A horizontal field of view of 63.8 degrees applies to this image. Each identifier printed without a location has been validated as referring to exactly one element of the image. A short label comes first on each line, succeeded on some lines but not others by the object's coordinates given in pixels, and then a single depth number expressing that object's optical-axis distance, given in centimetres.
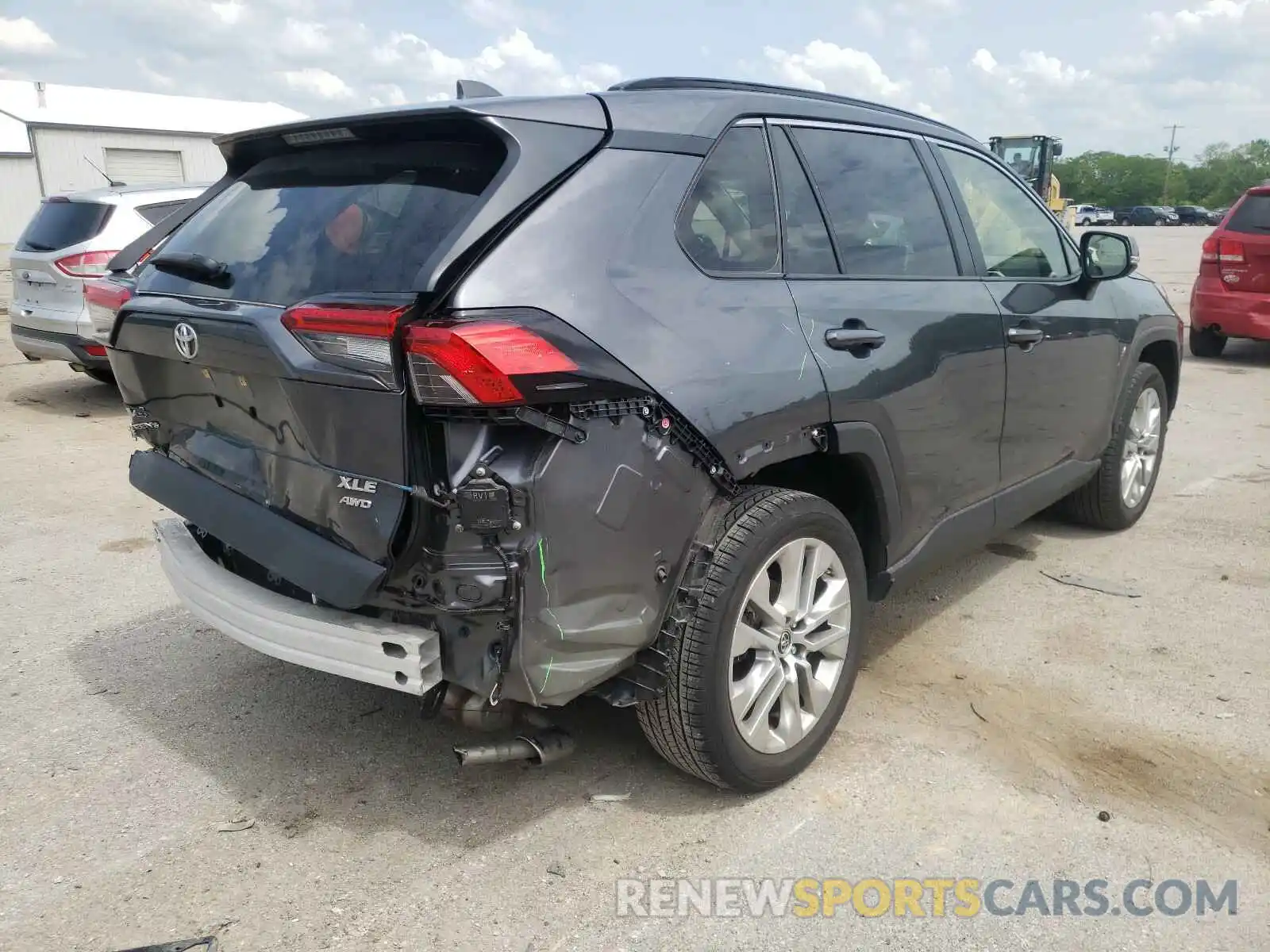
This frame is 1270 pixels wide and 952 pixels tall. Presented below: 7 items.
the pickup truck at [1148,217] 7226
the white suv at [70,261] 806
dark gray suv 225
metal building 3800
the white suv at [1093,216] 6157
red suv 972
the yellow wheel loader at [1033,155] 2525
